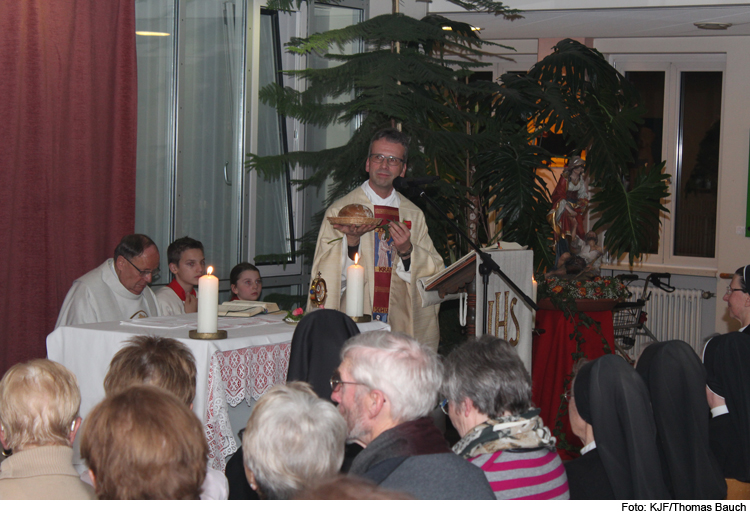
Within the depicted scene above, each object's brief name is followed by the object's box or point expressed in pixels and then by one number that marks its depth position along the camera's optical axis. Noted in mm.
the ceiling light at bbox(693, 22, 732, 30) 7277
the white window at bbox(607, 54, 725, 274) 8641
